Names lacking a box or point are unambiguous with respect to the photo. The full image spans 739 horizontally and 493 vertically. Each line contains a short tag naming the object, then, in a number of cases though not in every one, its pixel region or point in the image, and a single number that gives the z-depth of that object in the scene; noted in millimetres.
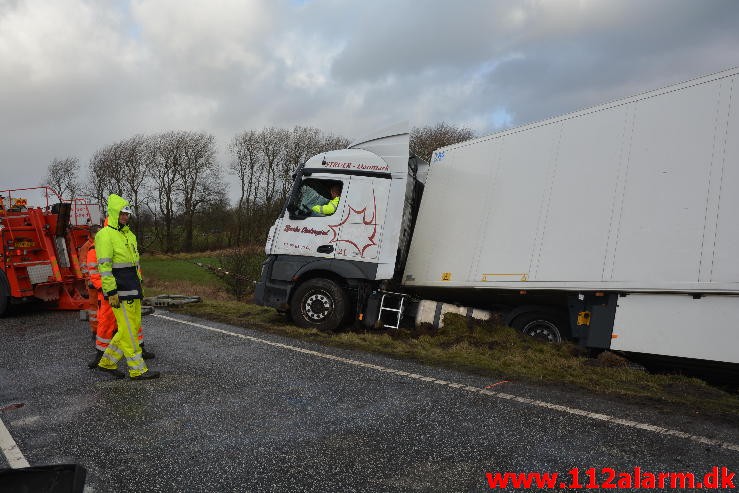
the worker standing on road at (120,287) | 5500
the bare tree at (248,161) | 46250
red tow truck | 10211
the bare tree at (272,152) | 45188
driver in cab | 8336
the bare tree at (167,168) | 42844
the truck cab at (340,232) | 8172
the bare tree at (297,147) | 43844
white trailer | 5477
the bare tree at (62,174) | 45312
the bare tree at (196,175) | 42688
